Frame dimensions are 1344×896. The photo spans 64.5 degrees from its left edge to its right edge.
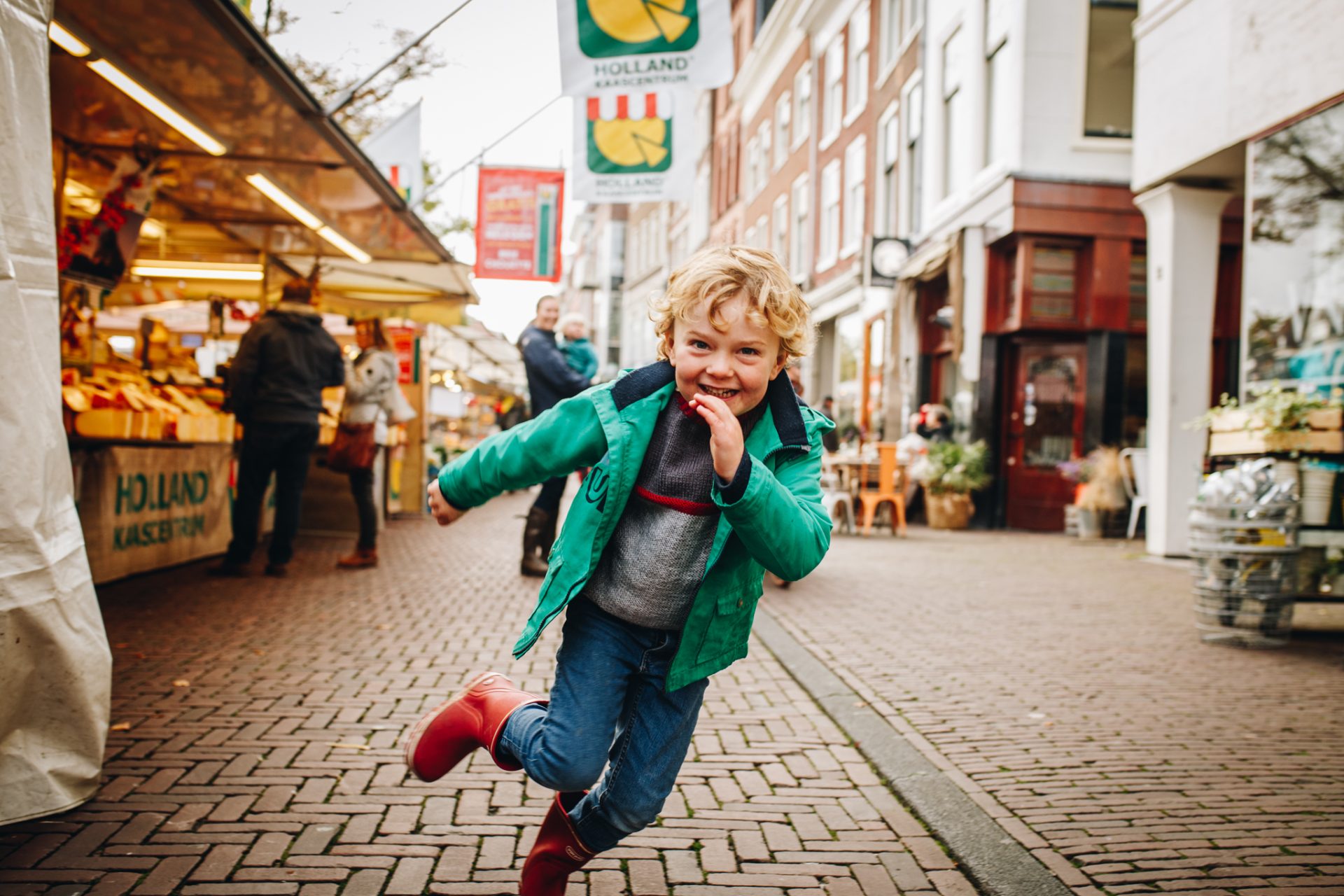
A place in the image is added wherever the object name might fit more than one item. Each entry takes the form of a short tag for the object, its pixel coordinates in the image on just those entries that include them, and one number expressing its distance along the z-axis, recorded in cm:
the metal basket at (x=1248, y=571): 582
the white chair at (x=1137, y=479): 1242
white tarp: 278
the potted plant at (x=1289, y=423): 621
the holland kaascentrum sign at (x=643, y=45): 616
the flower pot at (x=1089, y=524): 1287
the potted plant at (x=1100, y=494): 1277
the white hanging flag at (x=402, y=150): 1227
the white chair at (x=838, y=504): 1203
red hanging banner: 1433
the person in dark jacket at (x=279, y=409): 705
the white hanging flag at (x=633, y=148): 794
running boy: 214
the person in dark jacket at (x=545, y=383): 721
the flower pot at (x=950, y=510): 1412
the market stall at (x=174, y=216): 526
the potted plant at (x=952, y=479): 1405
